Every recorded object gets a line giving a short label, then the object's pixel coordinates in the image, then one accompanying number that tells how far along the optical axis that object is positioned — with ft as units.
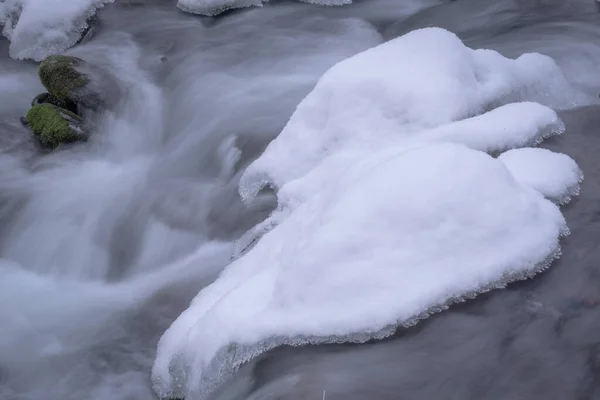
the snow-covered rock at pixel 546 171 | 11.14
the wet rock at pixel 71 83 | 21.06
